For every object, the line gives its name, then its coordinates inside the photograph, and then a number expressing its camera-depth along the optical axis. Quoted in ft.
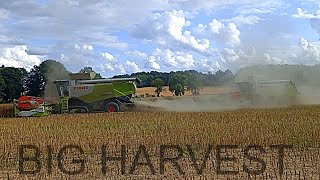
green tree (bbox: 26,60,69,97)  104.79
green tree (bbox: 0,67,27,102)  193.36
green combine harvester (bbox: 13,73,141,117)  97.19
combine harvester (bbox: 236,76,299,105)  111.86
